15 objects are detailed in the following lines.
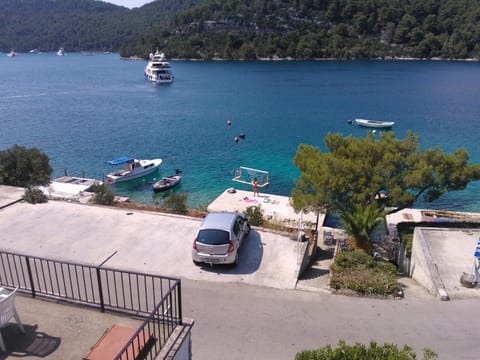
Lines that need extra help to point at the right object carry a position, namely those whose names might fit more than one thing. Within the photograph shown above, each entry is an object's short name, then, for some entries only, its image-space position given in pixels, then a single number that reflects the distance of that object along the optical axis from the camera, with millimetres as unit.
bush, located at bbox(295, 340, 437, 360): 5894
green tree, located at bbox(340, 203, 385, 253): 16016
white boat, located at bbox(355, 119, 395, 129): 55094
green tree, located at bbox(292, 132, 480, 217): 16344
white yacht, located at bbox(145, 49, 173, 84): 104438
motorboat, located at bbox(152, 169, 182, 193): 32219
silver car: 12969
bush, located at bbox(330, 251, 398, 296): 11916
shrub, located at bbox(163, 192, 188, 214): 20438
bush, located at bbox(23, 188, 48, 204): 18234
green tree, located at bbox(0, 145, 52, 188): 23047
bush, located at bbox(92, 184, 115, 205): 21250
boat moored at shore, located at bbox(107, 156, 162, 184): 33875
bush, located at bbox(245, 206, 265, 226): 18703
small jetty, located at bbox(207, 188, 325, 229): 23438
